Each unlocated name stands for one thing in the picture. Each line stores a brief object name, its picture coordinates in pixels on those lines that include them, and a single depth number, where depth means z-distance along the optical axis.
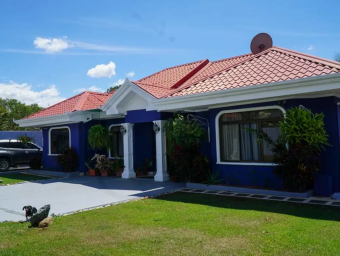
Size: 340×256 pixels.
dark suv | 19.75
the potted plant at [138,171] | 14.92
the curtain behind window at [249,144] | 10.21
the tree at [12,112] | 43.84
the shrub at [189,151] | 10.99
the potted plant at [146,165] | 15.33
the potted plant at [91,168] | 15.94
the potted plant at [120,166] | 15.05
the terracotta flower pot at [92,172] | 15.93
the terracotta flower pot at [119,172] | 15.02
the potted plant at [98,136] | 15.41
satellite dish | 13.69
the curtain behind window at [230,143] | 10.67
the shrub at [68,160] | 16.27
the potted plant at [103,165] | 15.28
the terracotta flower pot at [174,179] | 12.41
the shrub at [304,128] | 8.36
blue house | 8.89
